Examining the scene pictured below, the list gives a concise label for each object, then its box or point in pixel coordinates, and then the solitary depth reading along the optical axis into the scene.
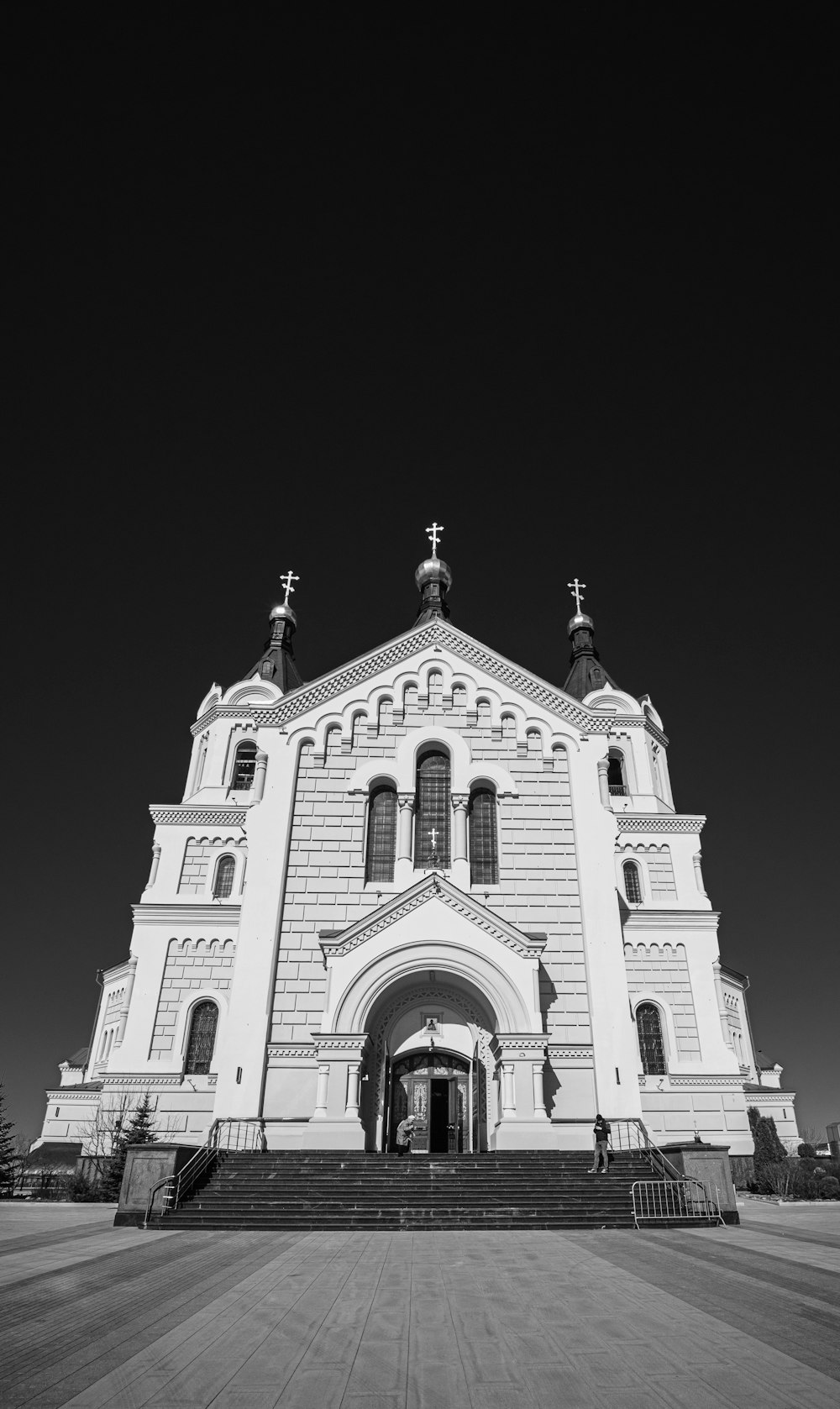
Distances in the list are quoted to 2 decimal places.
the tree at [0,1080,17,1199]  21.14
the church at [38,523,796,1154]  18.81
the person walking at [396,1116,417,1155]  20.06
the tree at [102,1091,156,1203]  19.44
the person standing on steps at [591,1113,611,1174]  15.63
